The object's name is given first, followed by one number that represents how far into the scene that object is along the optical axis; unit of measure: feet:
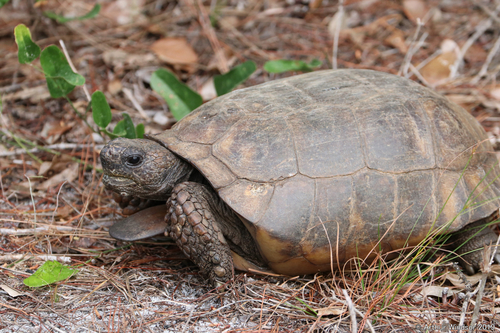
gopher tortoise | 14.90
